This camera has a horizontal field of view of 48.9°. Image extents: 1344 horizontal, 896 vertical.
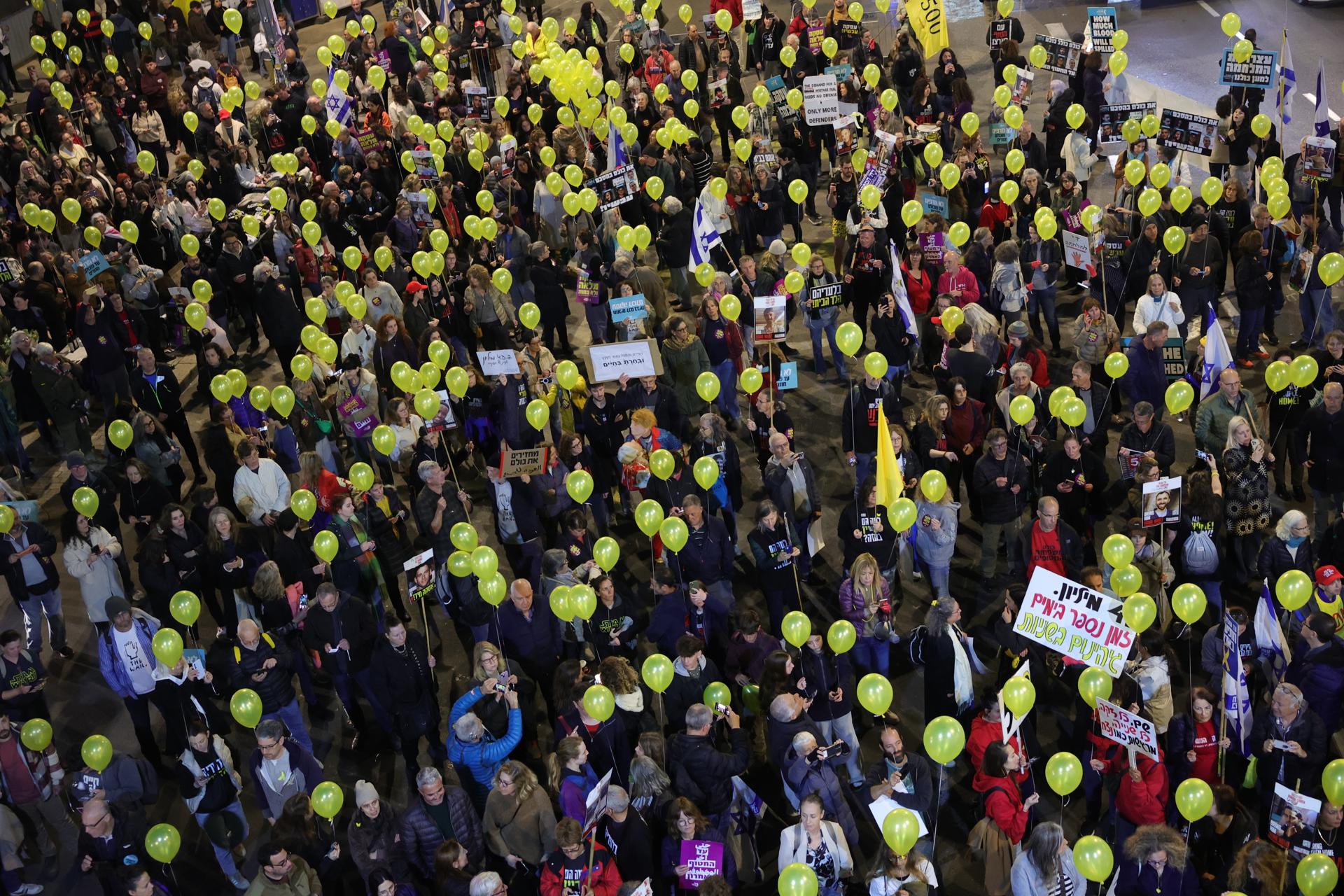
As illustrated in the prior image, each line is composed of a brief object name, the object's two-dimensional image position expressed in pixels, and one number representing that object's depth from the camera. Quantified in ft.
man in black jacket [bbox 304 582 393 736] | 36.14
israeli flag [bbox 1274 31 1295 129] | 57.52
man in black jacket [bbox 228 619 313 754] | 35.27
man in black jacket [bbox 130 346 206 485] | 48.14
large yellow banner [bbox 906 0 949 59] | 69.82
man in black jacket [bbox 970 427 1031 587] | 39.06
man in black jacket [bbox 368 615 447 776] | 34.68
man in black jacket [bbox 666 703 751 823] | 30.96
